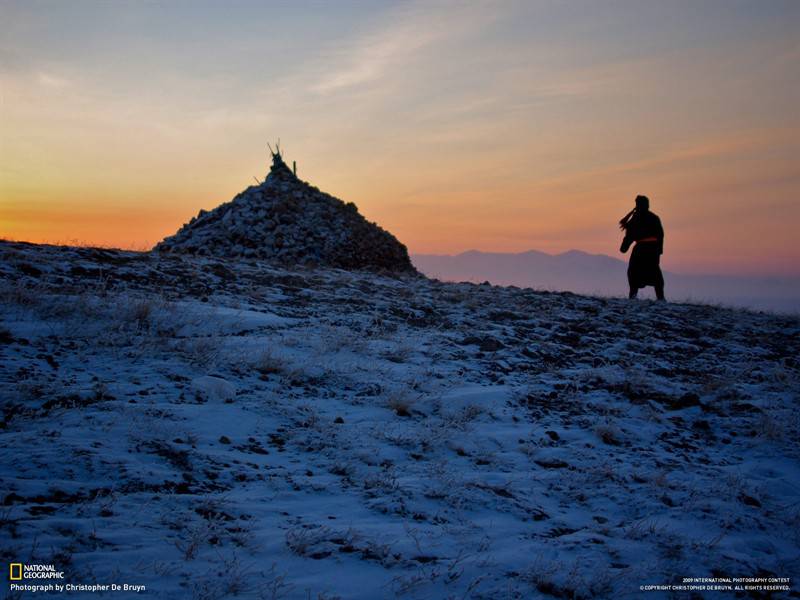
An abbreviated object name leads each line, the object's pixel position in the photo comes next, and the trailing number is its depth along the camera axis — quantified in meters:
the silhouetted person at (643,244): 13.39
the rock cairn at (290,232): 15.59
